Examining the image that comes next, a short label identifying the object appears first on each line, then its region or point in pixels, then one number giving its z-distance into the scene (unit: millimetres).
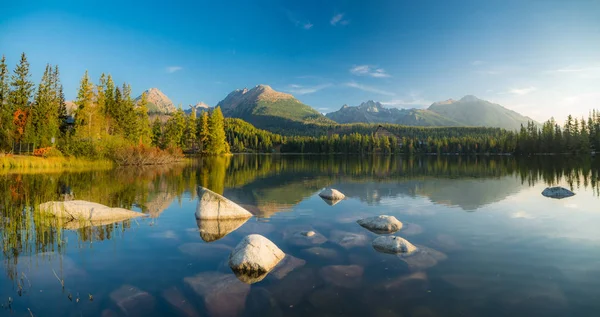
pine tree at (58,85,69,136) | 70138
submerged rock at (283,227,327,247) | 12112
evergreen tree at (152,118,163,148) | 87850
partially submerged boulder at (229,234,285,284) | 9062
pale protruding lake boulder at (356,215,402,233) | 13992
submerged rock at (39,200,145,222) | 15141
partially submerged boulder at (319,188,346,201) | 22683
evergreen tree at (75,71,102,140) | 59666
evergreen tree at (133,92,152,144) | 74812
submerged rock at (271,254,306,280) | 9049
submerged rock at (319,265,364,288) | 8480
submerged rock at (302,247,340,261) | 10445
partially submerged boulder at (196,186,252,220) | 16172
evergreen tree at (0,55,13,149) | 54250
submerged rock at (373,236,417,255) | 10906
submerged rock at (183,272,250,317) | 7121
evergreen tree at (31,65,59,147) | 57781
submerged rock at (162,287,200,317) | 7008
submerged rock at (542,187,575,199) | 23722
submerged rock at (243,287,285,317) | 6953
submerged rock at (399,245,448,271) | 9680
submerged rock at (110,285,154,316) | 7059
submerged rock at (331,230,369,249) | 11839
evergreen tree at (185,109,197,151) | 94750
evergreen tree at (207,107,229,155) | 94375
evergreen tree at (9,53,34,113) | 64375
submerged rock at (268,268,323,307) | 7586
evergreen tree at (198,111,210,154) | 95562
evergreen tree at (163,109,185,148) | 90481
